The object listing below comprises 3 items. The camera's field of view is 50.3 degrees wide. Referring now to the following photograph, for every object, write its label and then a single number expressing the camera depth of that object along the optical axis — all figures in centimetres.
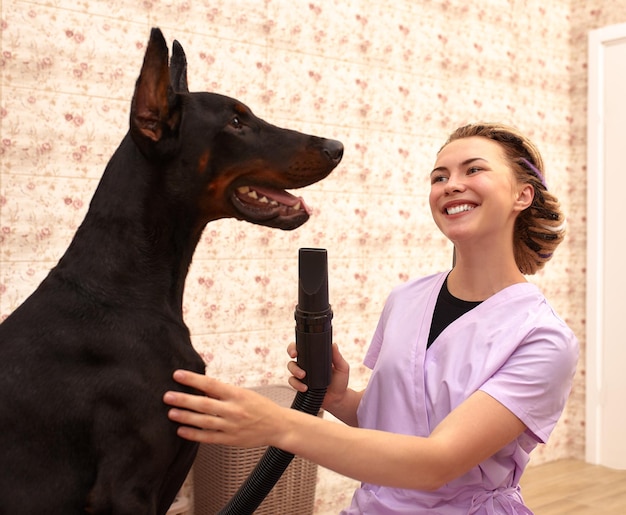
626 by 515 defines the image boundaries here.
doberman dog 88
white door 370
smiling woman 108
